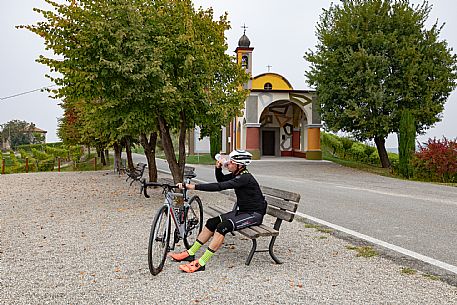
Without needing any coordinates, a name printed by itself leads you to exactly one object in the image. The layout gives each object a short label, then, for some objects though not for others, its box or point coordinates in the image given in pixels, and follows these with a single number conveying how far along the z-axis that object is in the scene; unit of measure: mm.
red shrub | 19953
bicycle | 5324
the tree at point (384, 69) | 23859
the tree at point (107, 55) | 9812
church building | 31875
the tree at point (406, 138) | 22531
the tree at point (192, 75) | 10641
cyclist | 5533
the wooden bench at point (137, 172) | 15672
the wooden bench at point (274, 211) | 5582
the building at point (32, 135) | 99950
